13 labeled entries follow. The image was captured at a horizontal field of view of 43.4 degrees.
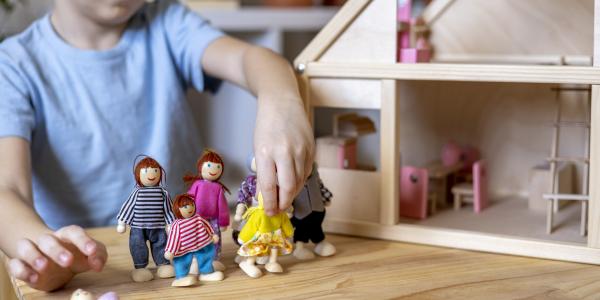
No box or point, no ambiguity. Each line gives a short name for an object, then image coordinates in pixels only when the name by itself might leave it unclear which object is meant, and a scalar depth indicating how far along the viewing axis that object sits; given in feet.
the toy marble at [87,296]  2.31
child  3.32
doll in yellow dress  2.59
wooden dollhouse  2.89
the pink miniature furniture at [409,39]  3.08
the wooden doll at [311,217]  2.82
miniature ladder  3.08
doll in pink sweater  2.61
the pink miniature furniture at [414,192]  3.39
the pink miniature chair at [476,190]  3.50
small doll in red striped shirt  2.46
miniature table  3.71
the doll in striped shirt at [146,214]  2.50
